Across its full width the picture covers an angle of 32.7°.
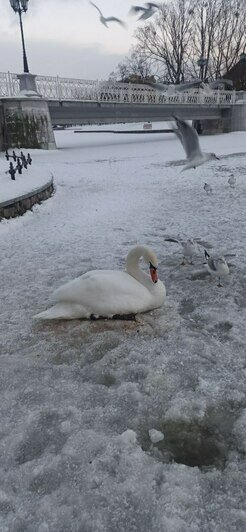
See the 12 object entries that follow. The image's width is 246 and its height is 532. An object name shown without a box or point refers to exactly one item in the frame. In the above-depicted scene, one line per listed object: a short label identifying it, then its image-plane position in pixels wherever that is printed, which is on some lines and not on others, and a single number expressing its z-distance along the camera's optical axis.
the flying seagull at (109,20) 5.75
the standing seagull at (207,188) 10.14
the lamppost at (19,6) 19.14
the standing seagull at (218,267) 4.81
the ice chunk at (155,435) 2.63
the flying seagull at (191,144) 6.93
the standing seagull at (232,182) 10.66
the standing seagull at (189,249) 5.53
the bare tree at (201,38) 49.16
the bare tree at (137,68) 60.67
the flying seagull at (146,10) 6.34
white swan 4.02
